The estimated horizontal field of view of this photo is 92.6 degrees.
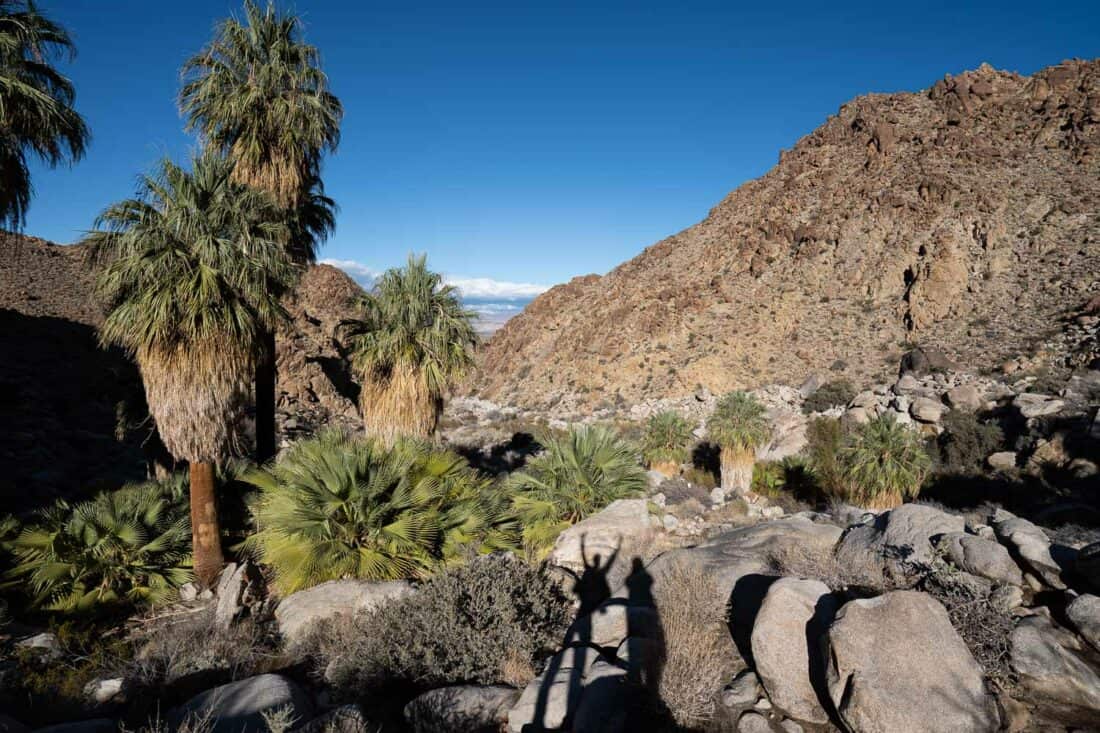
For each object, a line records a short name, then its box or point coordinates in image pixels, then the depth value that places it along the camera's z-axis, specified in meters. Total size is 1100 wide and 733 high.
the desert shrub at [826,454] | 15.30
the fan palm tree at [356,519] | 6.66
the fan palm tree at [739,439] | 16.59
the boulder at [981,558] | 5.17
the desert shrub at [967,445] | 17.47
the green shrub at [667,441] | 18.69
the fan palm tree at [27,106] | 7.75
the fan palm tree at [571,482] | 8.91
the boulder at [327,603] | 5.94
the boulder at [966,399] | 21.86
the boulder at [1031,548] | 5.11
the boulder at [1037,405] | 18.34
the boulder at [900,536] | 5.54
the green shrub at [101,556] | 7.01
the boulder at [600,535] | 7.73
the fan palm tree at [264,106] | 10.25
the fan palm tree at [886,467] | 13.82
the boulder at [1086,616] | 4.33
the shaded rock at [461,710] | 4.21
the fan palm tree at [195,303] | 7.16
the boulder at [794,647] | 4.06
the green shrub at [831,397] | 26.03
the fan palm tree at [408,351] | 10.52
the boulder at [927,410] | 21.06
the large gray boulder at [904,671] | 3.51
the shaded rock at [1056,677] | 3.78
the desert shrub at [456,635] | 4.90
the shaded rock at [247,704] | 3.96
